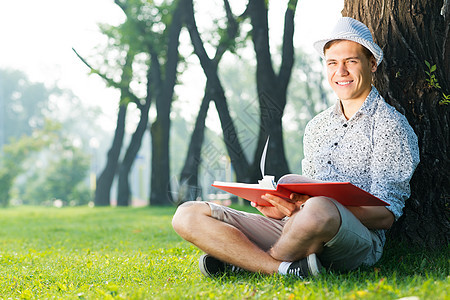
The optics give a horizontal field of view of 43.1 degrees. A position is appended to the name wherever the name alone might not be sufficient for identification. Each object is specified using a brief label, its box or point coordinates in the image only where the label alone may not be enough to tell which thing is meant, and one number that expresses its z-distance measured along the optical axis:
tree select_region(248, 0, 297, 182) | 13.48
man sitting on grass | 3.49
